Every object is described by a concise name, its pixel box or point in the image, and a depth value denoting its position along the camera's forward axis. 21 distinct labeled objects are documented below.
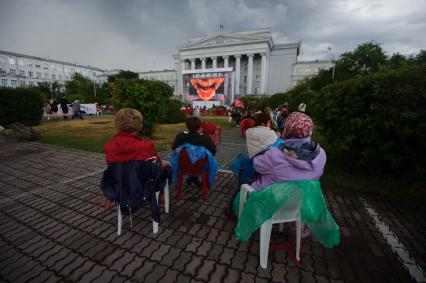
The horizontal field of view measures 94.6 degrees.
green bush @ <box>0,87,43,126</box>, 11.62
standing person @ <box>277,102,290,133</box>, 8.38
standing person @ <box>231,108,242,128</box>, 16.03
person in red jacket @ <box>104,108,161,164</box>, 2.45
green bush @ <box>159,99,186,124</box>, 17.11
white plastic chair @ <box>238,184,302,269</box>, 2.05
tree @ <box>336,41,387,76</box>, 35.53
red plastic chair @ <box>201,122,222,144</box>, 6.73
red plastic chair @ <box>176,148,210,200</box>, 3.46
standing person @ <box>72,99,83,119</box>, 18.24
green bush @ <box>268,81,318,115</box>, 6.06
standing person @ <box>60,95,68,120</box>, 17.67
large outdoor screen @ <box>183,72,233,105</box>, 38.25
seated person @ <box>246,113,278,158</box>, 2.76
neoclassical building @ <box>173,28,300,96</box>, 63.62
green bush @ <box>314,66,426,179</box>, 3.81
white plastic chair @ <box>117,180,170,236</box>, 2.67
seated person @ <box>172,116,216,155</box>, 3.62
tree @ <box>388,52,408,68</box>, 36.02
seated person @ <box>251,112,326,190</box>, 2.02
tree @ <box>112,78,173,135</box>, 8.26
